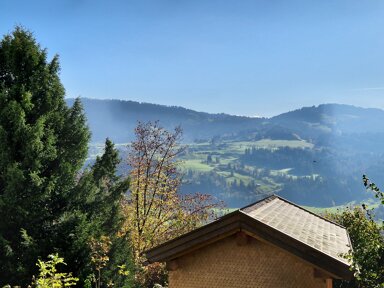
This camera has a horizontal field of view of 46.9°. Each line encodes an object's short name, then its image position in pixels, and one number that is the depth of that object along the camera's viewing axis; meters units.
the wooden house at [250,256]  11.06
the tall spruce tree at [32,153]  18.58
